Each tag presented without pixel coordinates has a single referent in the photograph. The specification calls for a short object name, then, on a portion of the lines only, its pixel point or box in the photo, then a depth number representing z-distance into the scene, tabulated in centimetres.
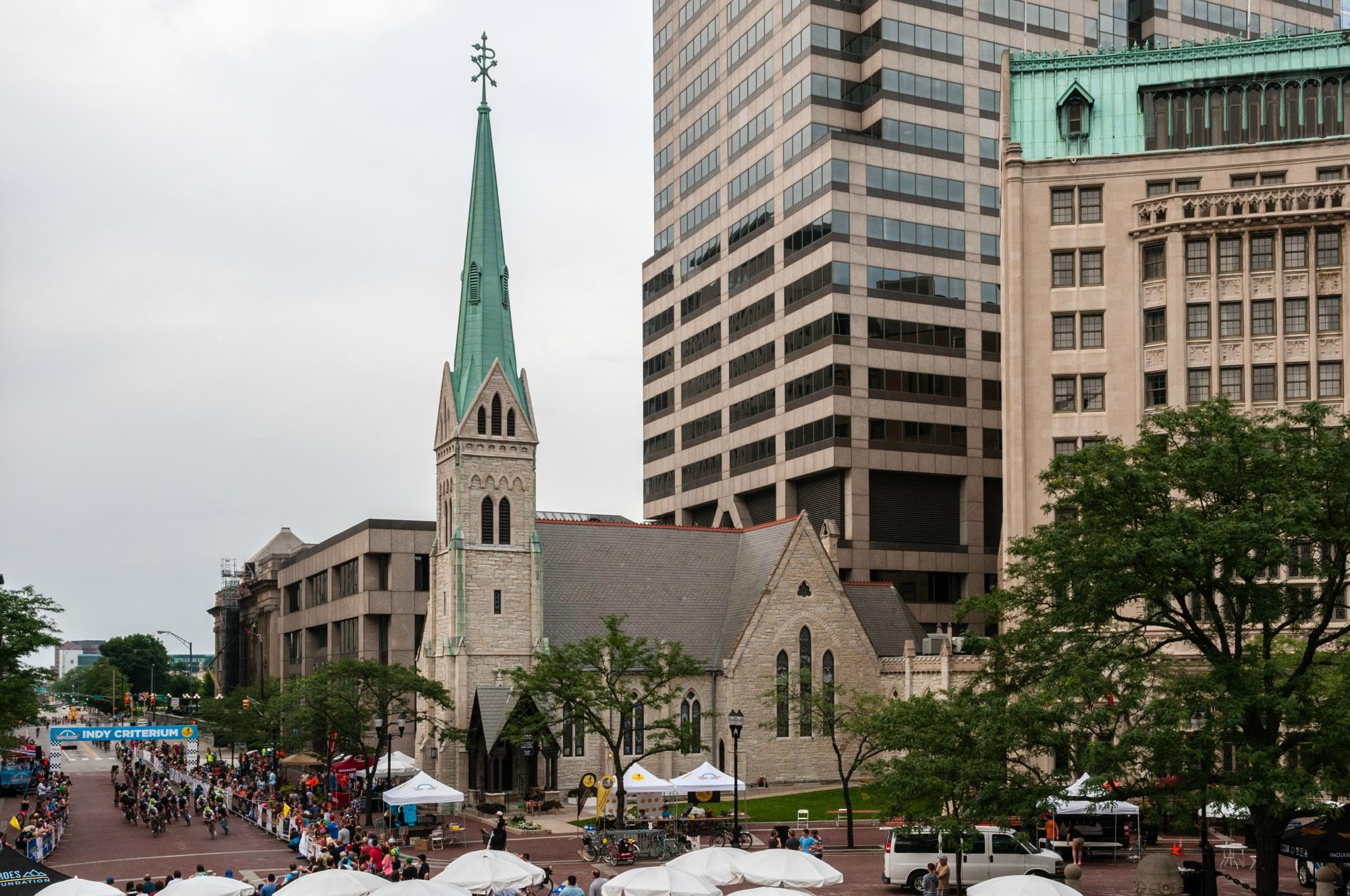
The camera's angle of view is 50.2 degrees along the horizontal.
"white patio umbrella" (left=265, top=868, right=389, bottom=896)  2964
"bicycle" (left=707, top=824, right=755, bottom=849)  4709
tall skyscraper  8969
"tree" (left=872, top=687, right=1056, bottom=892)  3291
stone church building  7112
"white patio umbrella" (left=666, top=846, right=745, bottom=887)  3231
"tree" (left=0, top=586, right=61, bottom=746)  5603
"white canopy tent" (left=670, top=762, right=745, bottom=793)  5169
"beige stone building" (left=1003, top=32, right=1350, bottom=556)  6681
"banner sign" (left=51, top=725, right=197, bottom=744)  7869
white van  3853
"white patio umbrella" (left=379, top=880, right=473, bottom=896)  2723
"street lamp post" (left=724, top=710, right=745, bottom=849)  4438
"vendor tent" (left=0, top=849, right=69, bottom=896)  2922
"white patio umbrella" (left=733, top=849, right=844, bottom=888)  3156
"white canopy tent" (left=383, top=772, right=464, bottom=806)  4991
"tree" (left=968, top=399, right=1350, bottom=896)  3105
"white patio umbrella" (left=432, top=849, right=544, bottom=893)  3175
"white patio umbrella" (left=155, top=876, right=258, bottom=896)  3005
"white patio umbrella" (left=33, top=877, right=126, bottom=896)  2792
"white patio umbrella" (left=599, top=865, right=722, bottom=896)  2916
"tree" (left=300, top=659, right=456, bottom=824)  6588
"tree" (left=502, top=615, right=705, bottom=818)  5691
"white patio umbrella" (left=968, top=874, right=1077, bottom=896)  2753
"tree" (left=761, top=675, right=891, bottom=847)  4912
